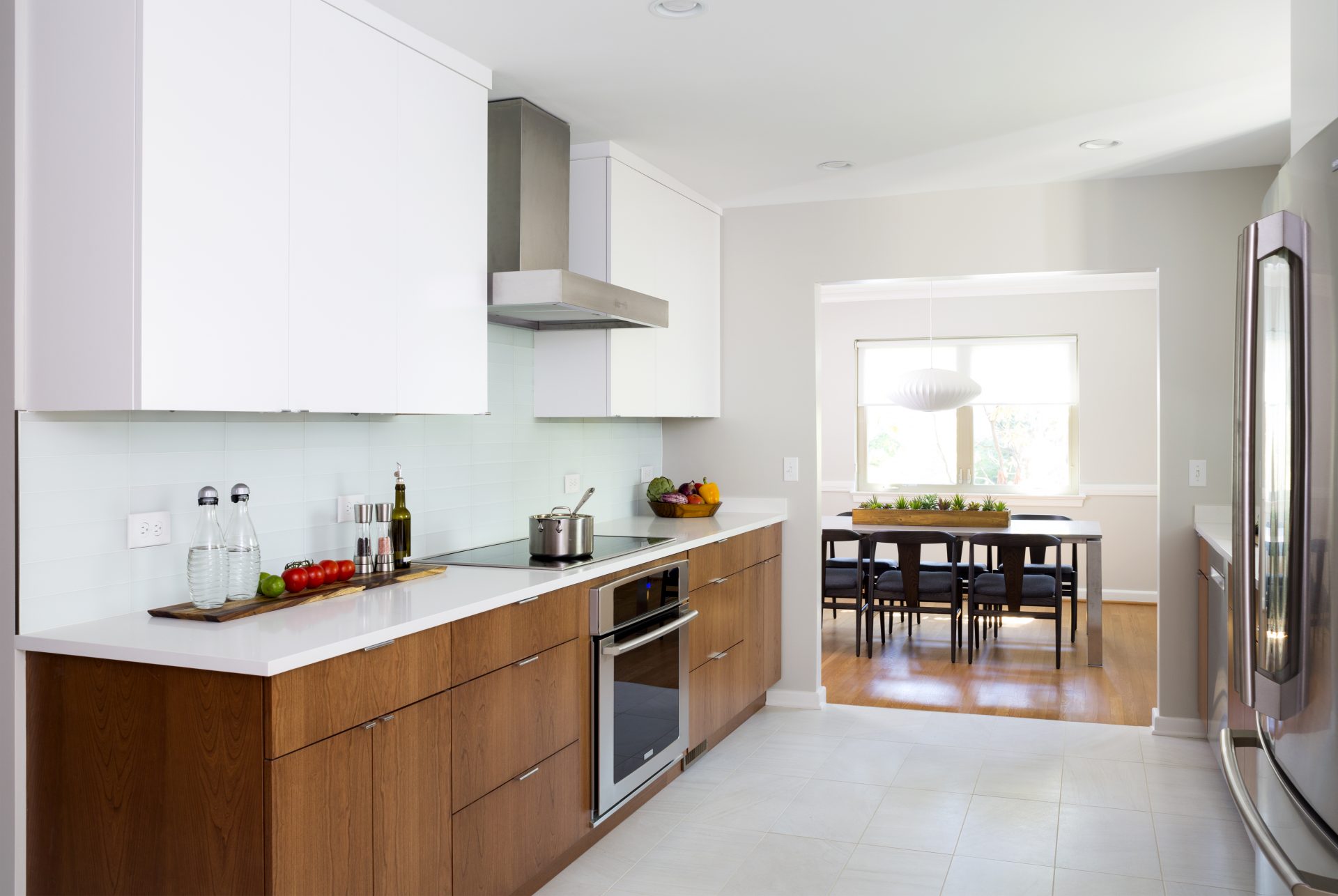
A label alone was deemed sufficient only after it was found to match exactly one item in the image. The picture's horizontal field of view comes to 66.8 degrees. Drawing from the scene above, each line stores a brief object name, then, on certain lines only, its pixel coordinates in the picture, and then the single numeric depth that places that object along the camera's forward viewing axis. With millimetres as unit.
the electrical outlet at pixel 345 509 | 2838
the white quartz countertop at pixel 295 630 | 1843
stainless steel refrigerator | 1164
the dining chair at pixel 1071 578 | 5996
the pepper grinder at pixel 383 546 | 2779
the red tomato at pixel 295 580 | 2385
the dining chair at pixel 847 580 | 5879
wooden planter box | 6184
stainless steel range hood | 3078
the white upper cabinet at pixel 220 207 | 1919
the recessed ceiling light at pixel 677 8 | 2590
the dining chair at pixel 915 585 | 5773
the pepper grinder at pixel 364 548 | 2734
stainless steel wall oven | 3025
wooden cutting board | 2139
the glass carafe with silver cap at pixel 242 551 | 2318
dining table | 5750
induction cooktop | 3014
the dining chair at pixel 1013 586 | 5633
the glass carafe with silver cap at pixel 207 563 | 2221
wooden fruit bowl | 4590
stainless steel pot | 3072
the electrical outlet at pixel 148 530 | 2215
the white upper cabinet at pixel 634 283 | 3781
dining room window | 7922
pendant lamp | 6926
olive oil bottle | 2920
